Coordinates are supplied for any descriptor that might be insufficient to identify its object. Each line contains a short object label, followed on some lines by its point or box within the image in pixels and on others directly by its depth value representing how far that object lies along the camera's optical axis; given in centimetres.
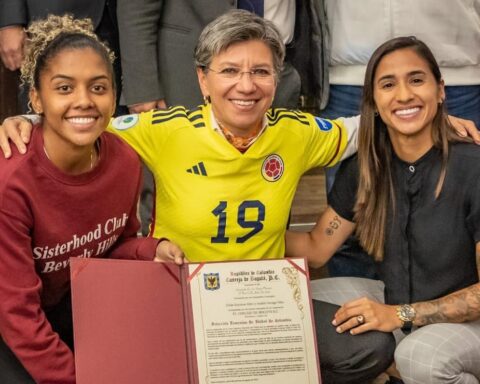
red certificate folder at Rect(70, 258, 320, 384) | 219
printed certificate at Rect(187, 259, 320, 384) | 224
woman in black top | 241
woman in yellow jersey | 241
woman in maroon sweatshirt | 215
